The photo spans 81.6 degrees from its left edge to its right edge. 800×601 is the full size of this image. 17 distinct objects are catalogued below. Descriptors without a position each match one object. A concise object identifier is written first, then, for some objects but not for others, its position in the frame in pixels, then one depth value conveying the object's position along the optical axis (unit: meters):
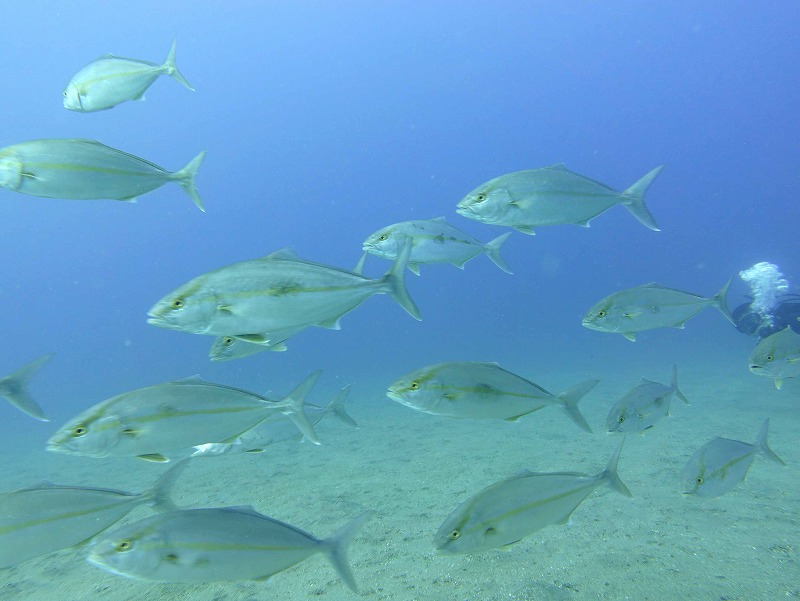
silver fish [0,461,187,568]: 2.35
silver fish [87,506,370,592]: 2.25
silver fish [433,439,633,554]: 2.48
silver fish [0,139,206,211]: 2.73
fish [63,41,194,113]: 3.64
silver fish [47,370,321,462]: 2.43
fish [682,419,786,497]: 3.46
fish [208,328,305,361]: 3.38
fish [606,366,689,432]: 4.01
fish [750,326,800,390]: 4.51
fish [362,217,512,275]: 4.25
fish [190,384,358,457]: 4.18
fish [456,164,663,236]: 3.64
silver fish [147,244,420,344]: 2.45
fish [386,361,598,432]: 2.77
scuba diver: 9.73
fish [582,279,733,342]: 3.87
